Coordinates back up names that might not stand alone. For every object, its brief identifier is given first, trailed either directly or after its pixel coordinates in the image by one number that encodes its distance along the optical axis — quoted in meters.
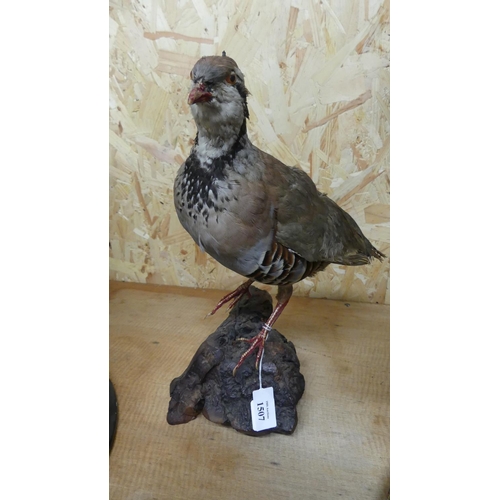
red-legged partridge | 0.36
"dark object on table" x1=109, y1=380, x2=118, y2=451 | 0.41
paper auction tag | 0.41
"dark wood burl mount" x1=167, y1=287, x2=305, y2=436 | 0.43
